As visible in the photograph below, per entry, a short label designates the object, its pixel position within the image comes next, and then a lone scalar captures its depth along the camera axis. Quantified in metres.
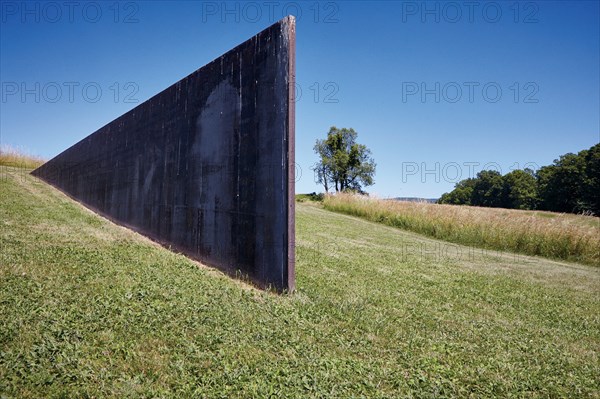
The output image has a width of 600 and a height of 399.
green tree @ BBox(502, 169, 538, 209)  64.25
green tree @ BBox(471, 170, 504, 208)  74.81
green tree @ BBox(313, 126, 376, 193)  50.19
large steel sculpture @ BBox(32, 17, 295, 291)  4.71
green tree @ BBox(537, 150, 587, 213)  47.54
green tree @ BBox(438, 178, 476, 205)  91.50
